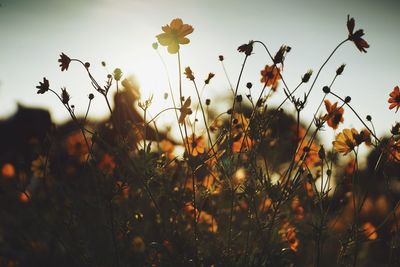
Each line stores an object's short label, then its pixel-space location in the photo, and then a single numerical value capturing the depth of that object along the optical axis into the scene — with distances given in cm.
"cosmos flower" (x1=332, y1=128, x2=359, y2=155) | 89
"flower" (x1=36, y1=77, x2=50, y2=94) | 91
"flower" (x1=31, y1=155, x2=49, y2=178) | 125
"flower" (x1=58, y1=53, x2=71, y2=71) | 94
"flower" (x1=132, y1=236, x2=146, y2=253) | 110
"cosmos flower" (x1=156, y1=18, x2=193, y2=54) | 91
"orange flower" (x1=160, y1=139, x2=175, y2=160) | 113
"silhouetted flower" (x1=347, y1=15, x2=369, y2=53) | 86
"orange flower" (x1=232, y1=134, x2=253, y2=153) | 101
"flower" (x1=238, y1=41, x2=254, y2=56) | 89
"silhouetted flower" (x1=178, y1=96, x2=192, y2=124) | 88
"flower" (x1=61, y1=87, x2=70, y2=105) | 90
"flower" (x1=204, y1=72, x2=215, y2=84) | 99
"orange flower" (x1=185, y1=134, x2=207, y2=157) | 101
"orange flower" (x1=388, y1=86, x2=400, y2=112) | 91
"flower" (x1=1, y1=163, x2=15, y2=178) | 137
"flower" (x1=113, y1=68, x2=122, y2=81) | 92
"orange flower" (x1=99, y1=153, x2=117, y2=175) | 130
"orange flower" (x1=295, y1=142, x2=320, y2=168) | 111
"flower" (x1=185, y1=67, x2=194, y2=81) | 94
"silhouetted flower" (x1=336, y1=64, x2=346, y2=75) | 89
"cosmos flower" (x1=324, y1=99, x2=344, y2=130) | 92
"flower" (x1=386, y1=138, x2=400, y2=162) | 86
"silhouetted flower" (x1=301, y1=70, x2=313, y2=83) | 89
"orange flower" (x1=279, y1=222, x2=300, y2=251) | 97
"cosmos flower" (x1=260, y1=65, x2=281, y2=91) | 95
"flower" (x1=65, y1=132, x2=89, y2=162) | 132
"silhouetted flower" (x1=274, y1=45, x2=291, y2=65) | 88
